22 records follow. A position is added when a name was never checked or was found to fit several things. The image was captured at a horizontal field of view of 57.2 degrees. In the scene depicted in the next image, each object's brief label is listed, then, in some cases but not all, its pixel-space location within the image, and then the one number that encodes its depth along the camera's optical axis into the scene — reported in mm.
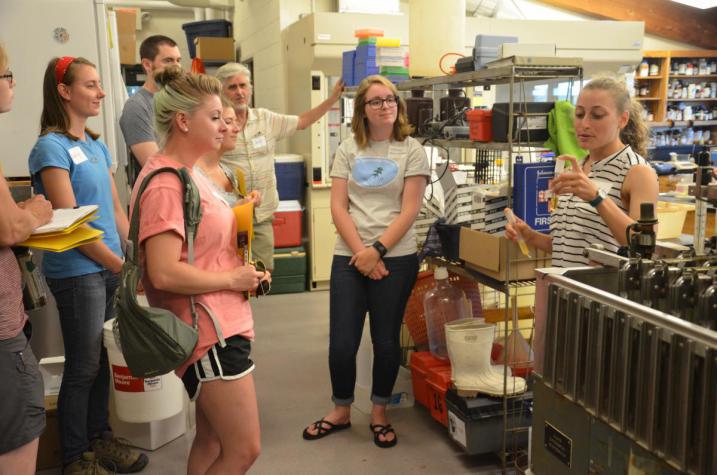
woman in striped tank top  2020
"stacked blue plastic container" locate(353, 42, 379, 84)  3709
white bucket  2703
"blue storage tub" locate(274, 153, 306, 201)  5539
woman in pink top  1668
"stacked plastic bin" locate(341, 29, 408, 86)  3703
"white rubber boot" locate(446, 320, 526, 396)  2768
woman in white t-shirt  2828
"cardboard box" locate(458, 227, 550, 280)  2602
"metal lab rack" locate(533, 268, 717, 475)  1060
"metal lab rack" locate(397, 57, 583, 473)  2459
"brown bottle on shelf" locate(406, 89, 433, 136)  3523
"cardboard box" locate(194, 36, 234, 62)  6781
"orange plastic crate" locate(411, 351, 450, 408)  3109
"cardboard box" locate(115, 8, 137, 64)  5469
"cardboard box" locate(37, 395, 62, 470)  2701
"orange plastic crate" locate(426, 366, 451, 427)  2932
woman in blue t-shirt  2318
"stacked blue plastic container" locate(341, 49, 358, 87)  3861
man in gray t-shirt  3082
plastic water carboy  3242
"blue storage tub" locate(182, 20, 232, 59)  7121
